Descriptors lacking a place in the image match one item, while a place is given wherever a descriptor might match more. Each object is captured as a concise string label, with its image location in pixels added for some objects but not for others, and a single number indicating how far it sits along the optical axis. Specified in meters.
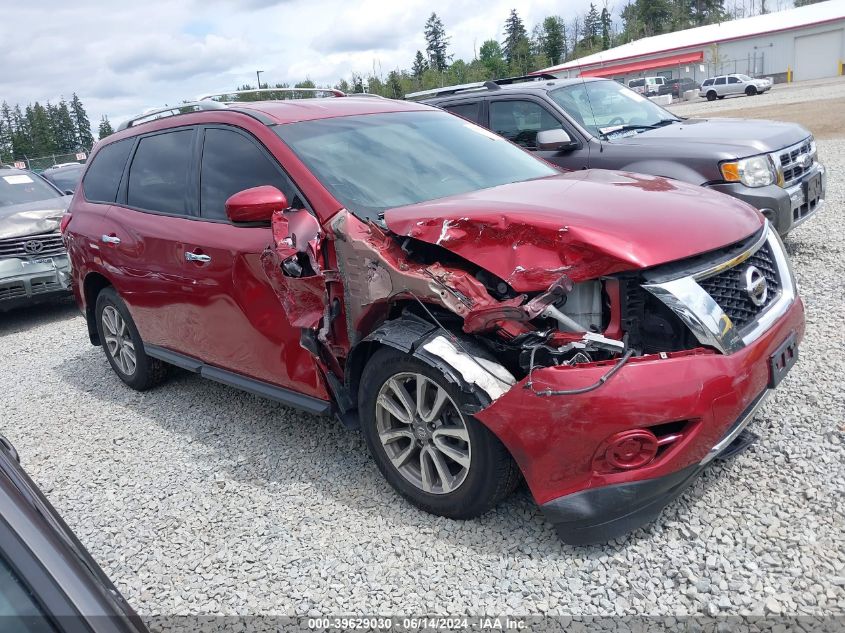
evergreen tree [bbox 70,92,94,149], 86.76
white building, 58.34
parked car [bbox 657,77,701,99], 53.39
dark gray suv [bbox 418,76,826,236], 5.78
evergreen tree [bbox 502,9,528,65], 90.31
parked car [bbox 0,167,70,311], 7.96
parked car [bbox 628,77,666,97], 48.93
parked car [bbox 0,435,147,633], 1.20
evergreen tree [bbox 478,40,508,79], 73.10
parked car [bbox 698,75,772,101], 46.25
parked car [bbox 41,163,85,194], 13.64
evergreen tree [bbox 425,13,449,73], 93.07
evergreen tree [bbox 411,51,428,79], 82.34
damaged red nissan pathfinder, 2.57
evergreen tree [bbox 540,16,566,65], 85.56
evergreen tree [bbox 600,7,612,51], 105.21
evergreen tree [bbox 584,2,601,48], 111.62
